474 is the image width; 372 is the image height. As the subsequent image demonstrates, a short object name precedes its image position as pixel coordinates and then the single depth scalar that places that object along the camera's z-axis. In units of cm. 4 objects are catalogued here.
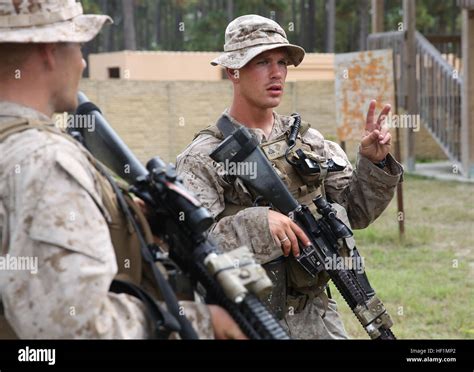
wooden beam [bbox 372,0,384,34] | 1955
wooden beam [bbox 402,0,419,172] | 1731
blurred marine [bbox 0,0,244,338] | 192
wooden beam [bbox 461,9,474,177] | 1540
